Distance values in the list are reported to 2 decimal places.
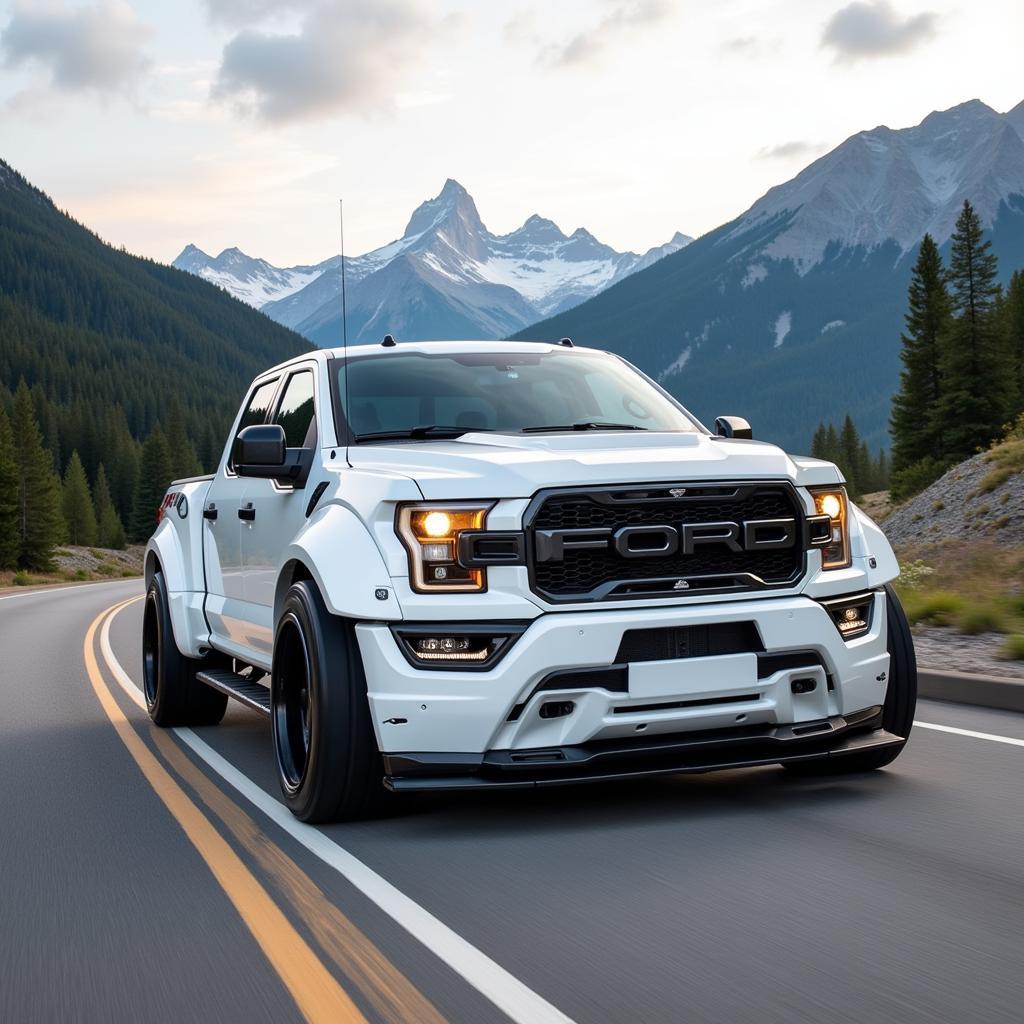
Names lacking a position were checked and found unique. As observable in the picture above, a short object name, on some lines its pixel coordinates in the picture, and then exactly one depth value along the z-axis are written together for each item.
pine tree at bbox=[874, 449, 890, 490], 130.25
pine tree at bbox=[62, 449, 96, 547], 107.12
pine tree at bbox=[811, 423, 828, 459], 128.10
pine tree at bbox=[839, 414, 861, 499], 116.00
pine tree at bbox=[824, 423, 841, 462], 123.49
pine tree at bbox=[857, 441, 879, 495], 121.51
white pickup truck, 4.90
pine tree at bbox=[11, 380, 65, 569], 75.50
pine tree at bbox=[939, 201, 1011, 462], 62.12
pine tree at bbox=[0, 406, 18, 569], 66.94
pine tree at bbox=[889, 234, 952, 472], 67.81
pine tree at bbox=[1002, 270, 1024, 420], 63.54
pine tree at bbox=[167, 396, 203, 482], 127.94
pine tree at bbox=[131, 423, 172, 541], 114.62
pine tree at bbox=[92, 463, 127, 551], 112.00
